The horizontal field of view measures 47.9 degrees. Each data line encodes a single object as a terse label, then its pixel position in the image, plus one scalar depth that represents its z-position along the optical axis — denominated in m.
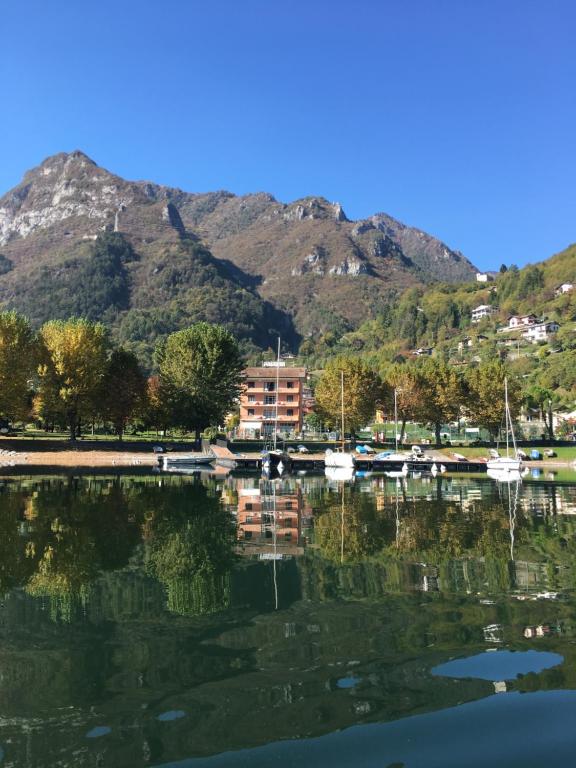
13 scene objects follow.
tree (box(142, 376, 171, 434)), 94.50
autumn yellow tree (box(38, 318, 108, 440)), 81.12
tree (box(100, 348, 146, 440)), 88.56
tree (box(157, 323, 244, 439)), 94.31
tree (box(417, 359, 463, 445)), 107.19
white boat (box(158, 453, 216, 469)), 76.00
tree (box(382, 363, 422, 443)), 107.62
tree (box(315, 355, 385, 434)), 105.25
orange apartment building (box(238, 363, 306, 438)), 127.62
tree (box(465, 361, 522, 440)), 107.06
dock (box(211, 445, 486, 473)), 80.75
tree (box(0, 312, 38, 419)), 76.69
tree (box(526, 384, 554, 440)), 121.25
